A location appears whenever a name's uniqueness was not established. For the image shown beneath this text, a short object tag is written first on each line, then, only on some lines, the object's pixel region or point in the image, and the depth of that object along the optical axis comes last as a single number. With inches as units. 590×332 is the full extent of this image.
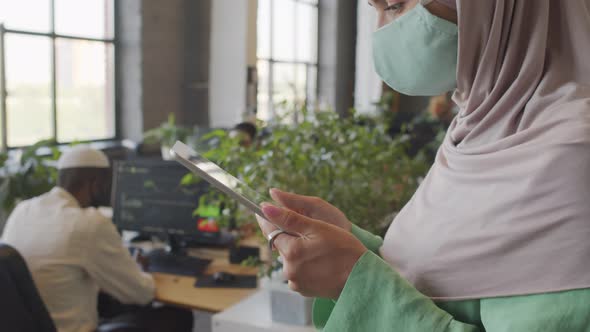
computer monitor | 104.2
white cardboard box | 72.5
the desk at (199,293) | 85.4
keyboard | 99.1
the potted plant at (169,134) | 176.4
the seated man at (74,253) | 84.4
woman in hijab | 28.0
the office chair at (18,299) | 69.1
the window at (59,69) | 189.6
